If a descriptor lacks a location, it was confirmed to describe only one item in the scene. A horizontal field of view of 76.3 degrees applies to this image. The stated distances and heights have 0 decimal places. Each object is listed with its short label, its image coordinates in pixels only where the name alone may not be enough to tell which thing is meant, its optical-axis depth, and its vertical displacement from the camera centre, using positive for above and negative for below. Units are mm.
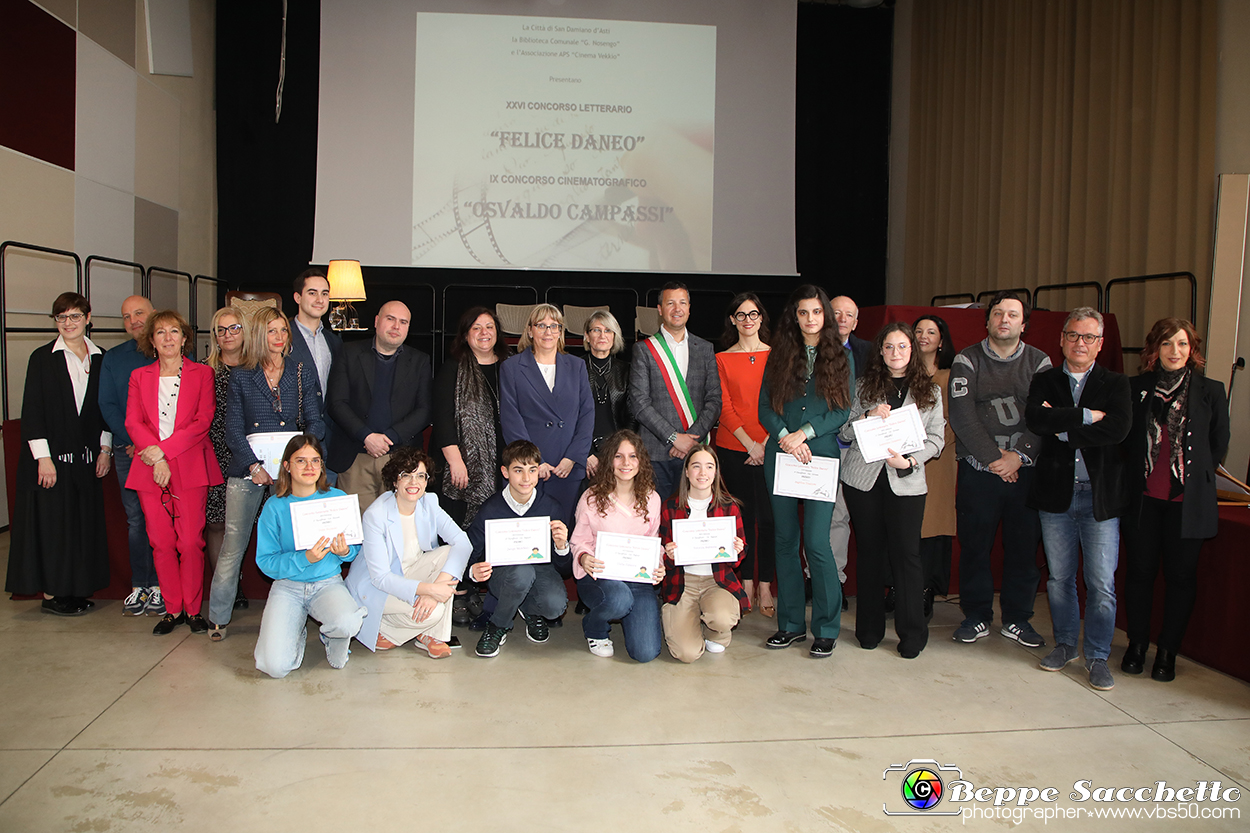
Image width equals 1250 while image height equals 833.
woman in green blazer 3252 -139
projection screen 7520 +2421
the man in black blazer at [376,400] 3576 -117
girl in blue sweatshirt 3105 -796
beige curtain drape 5180 +1926
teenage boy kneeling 3289 -821
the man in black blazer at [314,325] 3713 +226
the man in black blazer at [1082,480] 3021 -345
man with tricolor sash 3660 -31
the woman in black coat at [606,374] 3686 +26
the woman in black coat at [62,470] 3576 -472
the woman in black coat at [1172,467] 2969 -277
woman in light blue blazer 3227 -793
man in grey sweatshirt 3393 -307
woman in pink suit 3393 -368
